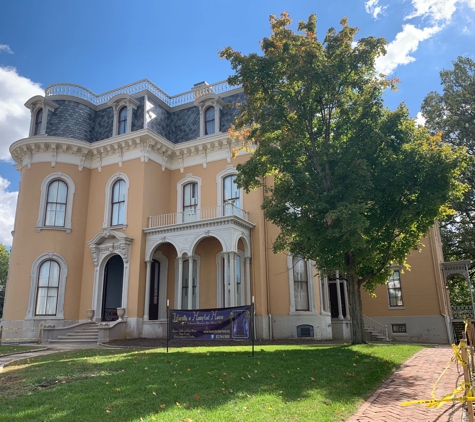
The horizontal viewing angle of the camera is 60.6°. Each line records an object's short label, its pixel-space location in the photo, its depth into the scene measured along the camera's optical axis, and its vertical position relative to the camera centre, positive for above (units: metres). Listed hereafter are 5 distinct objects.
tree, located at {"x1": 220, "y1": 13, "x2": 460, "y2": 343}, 12.05 +4.88
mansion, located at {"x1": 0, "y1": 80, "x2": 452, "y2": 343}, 19.17 +3.71
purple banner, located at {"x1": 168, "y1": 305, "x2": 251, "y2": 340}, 10.92 -0.28
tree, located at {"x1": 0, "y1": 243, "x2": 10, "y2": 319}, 44.78 +4.96
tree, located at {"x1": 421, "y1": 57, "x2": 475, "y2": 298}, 26.72 +12.09
